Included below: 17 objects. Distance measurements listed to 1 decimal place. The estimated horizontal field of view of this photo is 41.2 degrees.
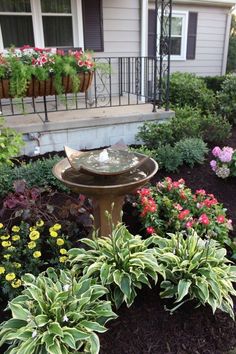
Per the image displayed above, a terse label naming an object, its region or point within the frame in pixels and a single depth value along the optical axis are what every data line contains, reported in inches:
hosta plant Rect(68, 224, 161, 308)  77.2
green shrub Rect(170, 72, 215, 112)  247.6
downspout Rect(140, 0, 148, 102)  254.2
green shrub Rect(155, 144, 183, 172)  153.3
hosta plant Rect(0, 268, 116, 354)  62.9
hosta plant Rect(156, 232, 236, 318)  77.4
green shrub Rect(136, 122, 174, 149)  171.6
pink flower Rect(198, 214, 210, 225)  98.1
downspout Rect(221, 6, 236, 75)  343.1
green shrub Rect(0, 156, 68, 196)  133.6
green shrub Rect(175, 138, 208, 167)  160.7
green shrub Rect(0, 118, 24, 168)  115.0
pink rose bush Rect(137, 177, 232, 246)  103.7
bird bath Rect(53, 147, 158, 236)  78.4
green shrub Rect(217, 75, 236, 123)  237.0
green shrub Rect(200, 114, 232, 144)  190.5
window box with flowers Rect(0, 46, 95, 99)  147.4
